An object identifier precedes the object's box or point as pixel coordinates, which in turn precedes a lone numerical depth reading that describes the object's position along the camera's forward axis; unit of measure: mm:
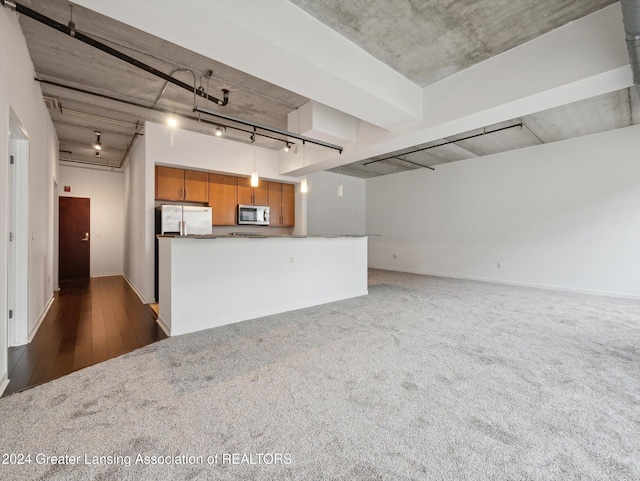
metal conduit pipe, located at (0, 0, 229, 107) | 2186
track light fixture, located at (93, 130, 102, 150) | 5628
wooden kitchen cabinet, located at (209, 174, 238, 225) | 5867
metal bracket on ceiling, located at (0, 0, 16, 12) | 2143
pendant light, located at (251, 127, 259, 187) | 4250
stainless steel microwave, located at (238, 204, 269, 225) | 6195
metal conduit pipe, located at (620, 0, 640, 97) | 1950
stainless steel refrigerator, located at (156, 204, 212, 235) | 4832
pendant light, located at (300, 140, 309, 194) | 5047
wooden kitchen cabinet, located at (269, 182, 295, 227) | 6848
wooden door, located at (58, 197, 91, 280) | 7172
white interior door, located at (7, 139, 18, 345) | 2898
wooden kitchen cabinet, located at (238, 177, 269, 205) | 6266
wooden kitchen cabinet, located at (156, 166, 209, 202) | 5234
